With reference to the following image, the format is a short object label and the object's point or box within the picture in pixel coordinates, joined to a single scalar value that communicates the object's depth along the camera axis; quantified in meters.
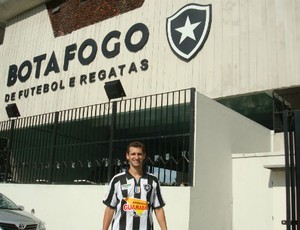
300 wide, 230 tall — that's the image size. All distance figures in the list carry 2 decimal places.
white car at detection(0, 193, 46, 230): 7.69
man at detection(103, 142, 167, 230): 3.96
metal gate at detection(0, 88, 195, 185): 8.35
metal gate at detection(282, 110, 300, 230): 3.89
